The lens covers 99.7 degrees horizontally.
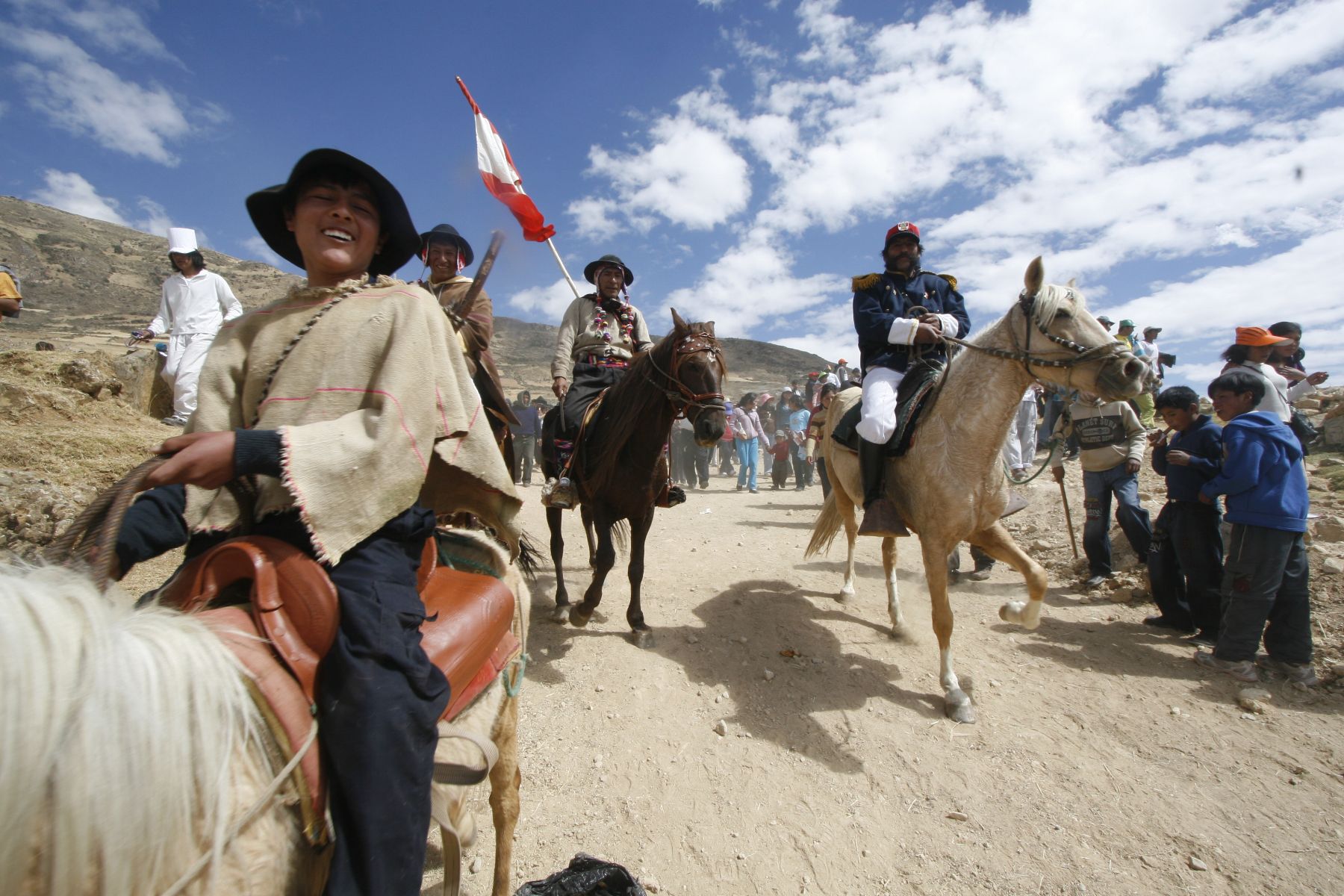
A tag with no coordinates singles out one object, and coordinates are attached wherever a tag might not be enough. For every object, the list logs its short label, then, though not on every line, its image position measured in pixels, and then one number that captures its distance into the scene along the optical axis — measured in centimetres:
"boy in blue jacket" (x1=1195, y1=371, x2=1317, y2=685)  378
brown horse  424
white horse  86
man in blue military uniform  414
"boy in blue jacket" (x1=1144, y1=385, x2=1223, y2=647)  453
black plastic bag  219
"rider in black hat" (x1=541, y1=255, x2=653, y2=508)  540
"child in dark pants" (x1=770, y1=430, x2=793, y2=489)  1477
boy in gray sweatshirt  554
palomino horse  354
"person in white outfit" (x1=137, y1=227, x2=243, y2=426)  609
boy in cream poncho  126
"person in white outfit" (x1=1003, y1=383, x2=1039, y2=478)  679
